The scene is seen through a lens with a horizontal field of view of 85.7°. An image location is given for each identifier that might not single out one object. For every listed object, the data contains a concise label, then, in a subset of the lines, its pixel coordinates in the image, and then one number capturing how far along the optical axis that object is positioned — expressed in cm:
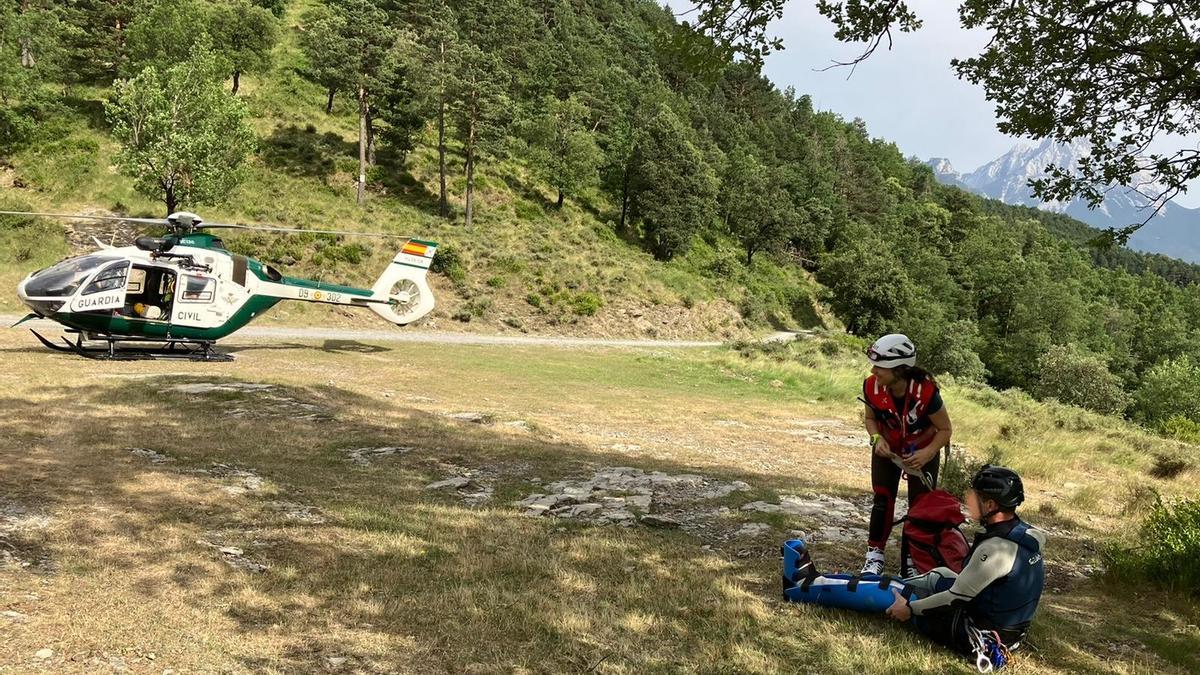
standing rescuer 496
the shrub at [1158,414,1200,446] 2484
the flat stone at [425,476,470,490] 799
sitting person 395
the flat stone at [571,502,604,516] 721
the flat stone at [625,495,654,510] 756
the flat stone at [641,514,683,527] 696
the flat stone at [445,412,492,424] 1235
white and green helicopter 1494
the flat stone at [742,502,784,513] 755
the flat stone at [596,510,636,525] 699
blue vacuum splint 455
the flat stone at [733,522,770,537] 675
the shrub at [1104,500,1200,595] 560
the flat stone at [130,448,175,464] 779
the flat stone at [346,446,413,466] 905
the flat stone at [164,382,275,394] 1228
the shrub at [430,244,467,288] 3825
